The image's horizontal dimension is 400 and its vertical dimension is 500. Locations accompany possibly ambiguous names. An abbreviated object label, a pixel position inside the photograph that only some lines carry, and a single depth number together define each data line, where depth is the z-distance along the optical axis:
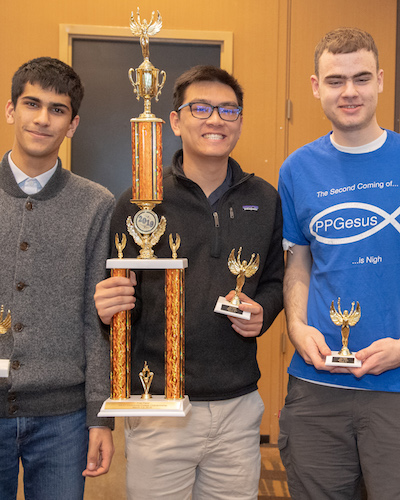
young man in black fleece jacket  1.69
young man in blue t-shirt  1.65
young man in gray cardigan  1.61
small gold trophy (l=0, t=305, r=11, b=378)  1.43
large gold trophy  1.59
